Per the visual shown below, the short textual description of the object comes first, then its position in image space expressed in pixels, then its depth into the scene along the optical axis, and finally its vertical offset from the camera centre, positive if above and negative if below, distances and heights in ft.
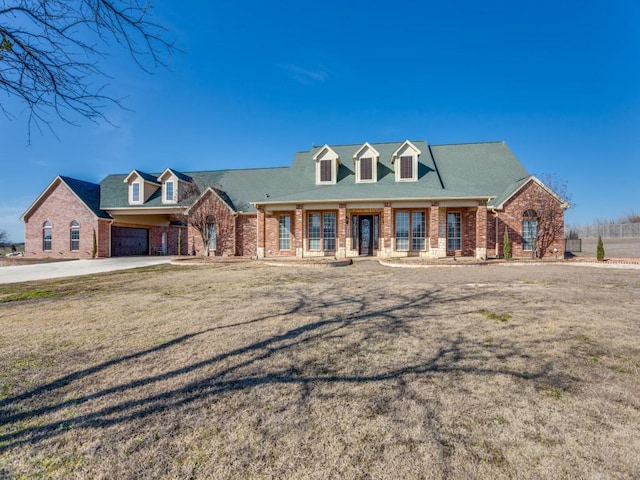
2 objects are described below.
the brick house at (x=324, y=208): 56.85 +5.70
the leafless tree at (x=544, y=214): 55.62 +3.81
